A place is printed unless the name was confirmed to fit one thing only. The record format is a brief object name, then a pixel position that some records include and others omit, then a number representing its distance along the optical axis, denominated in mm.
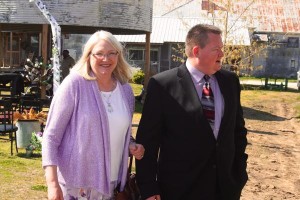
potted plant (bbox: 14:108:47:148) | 10266
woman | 3240
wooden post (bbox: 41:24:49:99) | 17031
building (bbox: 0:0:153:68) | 16734
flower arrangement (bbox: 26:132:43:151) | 9830
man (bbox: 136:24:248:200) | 3465
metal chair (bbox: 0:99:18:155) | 9719
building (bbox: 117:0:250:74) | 37844
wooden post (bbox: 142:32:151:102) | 21338
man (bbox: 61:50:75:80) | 19219
